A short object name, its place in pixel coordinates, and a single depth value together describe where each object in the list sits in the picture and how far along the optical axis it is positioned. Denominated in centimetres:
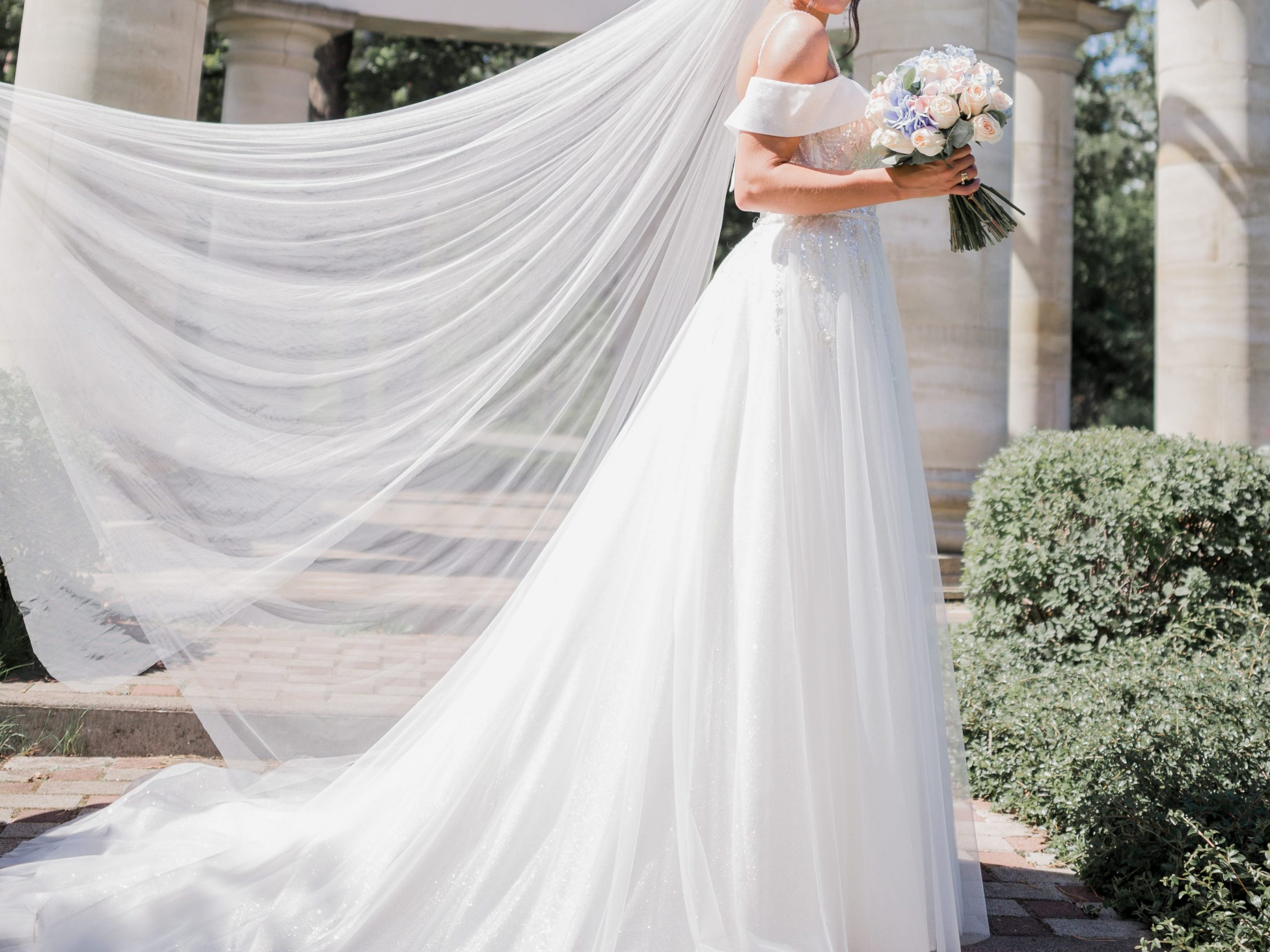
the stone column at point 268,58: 1465
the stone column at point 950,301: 834
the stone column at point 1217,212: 1070
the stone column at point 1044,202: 1384
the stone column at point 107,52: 662
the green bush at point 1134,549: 603
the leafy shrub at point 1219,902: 304
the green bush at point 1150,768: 328
